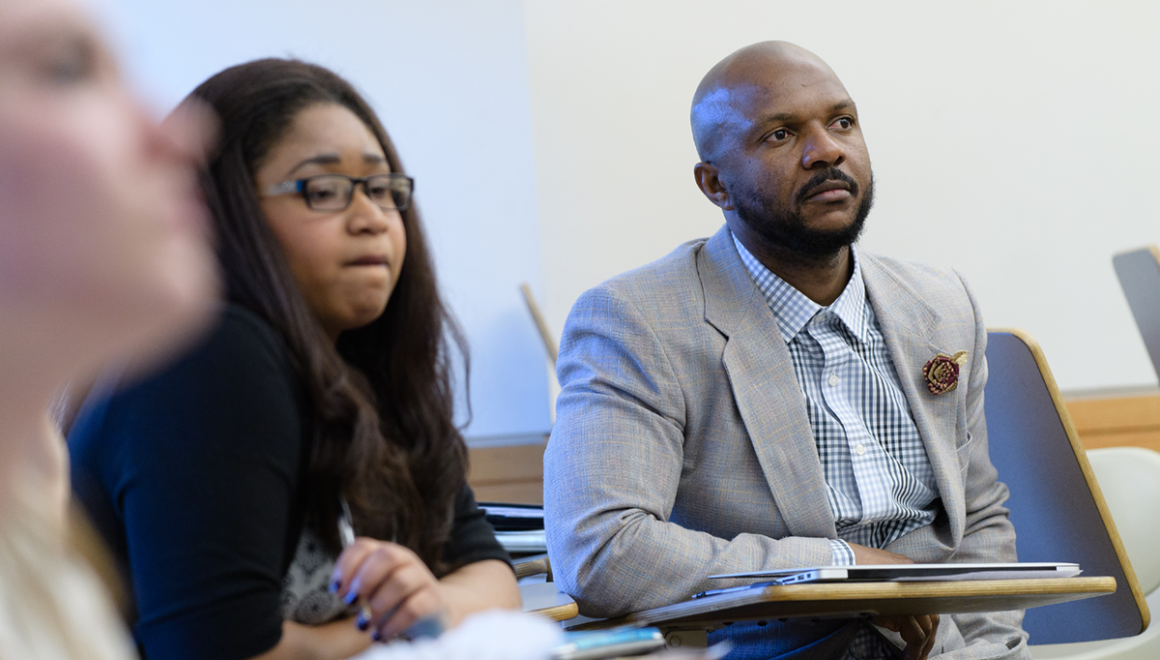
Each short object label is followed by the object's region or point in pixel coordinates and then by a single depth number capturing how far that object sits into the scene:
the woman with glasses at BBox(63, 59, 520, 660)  2.94
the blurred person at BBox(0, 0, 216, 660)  1.36
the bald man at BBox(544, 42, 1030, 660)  3.88
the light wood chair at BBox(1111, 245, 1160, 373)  4.29
